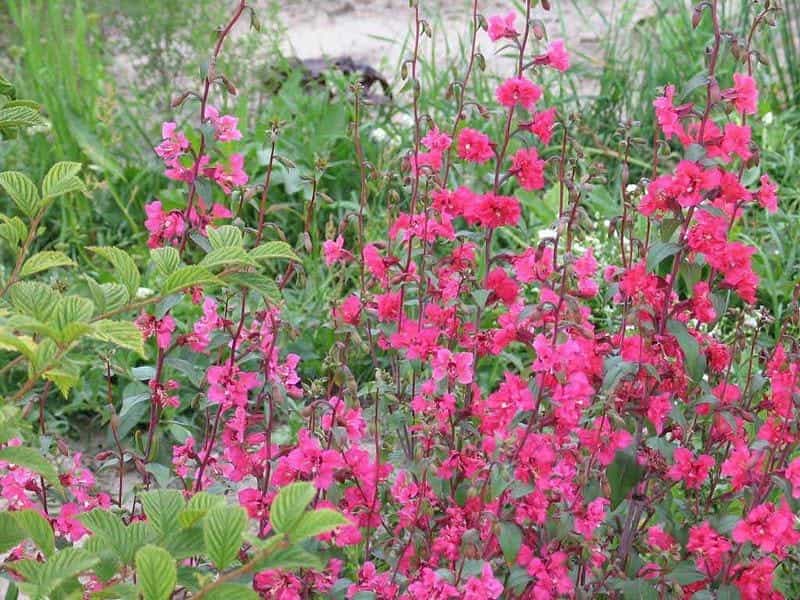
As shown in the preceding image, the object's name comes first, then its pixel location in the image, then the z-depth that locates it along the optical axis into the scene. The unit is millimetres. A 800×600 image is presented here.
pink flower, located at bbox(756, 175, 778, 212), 2084
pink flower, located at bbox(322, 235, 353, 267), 2217
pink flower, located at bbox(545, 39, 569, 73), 2119
